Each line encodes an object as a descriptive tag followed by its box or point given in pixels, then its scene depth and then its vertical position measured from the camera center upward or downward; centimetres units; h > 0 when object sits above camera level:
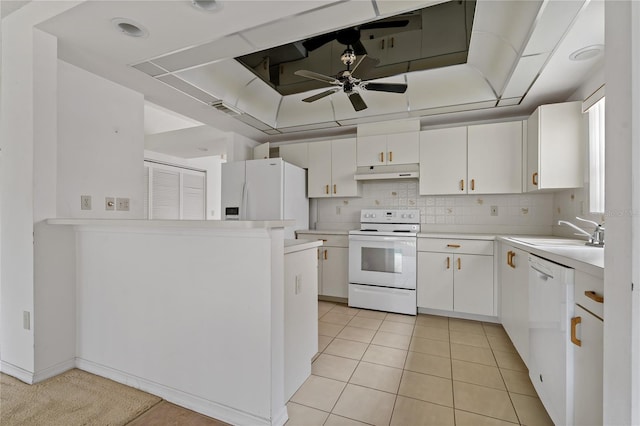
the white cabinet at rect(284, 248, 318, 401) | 166 -66
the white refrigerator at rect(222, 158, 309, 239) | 354 +27
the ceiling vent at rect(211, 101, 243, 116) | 296 +112
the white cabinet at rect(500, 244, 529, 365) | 196 -66
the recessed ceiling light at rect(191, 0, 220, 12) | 162 +120
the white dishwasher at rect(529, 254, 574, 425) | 126 -62
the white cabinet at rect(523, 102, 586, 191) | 241 +57
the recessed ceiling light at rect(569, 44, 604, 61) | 187 +108
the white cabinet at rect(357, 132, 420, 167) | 345 +78
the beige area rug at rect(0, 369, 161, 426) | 152 -110
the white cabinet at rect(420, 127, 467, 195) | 326 +60
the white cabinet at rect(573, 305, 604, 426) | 105 -62
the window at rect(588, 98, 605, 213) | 223 +42
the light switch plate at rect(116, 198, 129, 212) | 254 +7
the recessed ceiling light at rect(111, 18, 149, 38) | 179 +119
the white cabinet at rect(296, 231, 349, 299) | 357 -69
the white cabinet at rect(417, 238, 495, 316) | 288 -67
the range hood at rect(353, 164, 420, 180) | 343 +50
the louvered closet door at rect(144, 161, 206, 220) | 520 +40
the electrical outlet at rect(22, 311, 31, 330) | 186 -71
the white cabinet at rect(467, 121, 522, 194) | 304 +59
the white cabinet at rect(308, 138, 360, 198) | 377 +58
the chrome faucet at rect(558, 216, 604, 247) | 190 -17
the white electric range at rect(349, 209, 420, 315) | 316 -65
